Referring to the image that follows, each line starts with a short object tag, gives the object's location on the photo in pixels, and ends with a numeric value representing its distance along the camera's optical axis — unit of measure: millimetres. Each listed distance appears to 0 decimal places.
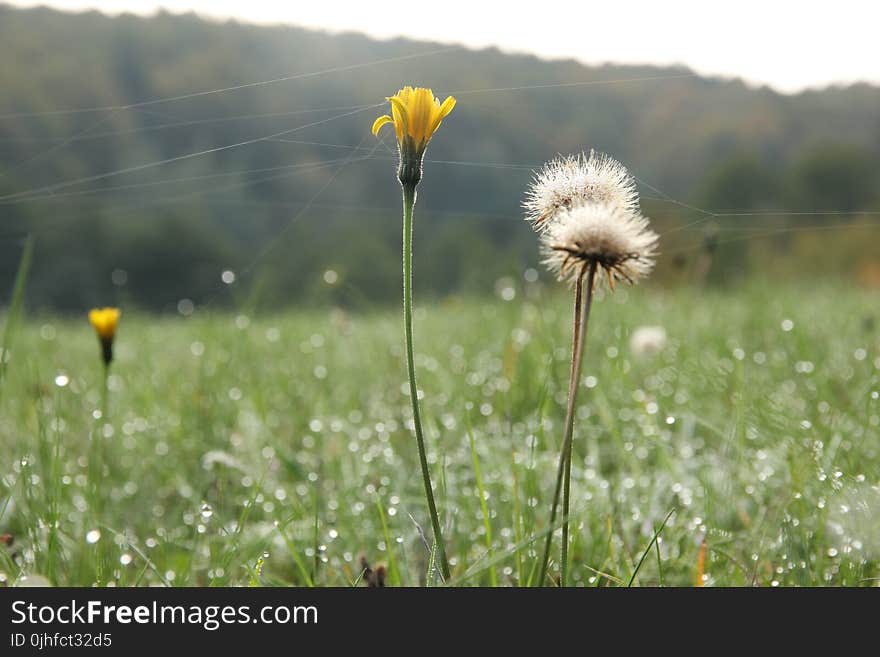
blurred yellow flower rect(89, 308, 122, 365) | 822
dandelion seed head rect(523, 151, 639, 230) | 671
